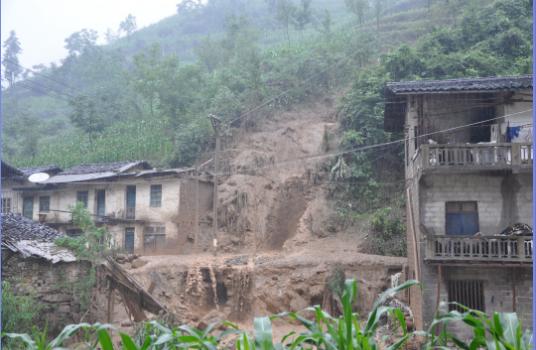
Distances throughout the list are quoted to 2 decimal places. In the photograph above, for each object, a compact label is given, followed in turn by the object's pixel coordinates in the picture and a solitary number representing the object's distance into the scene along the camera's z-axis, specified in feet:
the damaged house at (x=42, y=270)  47.26
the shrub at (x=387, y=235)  72.08
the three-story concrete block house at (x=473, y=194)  48.67
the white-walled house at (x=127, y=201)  83.82
